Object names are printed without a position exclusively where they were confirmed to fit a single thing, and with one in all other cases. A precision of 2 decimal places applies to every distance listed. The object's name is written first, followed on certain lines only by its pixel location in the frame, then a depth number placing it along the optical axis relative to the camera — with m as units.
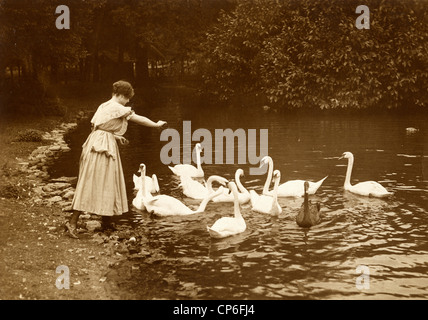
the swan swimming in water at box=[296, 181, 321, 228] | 10.69
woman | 9.89
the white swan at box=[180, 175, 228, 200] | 13.59
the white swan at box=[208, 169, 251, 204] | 12.84
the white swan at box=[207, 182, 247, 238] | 10.13
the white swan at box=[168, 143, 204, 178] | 15.62
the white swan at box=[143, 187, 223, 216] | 11.75
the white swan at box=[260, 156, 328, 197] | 13.35
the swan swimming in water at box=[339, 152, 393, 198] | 12.92
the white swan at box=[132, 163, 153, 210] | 12.25
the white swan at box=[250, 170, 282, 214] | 11.73
